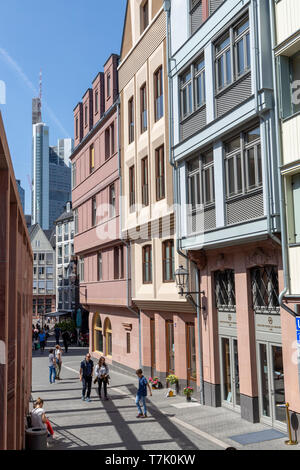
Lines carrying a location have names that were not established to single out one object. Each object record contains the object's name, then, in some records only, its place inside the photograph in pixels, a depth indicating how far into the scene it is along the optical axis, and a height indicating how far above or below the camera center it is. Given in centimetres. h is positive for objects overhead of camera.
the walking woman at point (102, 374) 2023 -322
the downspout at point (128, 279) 2548 +68
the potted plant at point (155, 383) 2224 -395
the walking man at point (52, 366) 2508 -350
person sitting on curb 1277 -307
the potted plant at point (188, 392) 1923 -378
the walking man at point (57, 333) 4483 -346
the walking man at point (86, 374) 1991 -312
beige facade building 2091 +421
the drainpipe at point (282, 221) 1339 +176
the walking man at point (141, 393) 1658 -327
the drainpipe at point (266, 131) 1390 +432
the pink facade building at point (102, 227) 2748 +400
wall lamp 1881 +28
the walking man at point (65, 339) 4090 -363
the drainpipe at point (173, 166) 1858 +484
